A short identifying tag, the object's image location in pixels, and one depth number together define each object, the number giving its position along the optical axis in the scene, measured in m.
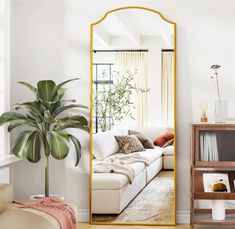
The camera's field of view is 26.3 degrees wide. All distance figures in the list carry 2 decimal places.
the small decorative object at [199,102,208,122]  4.95
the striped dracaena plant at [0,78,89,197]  4.59
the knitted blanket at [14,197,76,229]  3.87
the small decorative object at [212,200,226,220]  4.77
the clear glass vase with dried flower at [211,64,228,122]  4.90
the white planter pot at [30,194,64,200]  4.82
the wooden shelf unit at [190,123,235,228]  4.72
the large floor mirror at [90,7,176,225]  5.11
